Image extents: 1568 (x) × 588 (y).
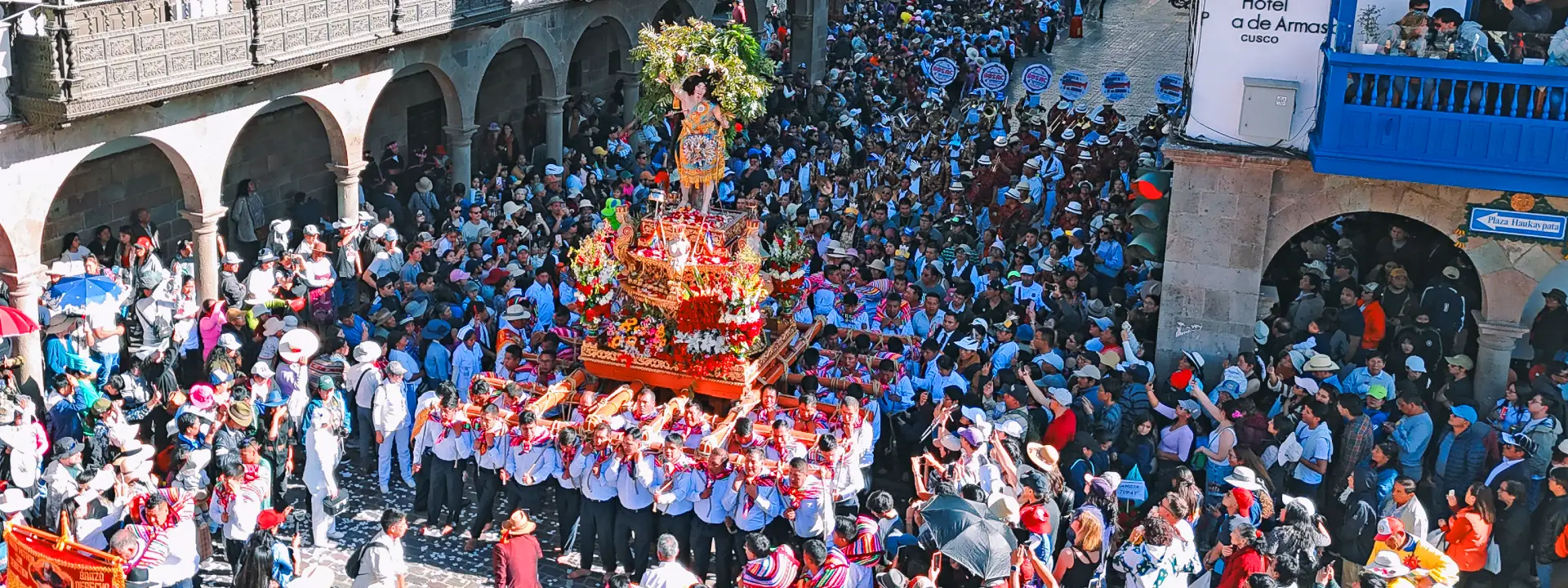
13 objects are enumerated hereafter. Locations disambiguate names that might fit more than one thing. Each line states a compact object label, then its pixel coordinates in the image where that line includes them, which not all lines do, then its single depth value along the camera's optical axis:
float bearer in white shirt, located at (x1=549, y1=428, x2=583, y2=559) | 13.14
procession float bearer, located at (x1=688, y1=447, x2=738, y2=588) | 12.88
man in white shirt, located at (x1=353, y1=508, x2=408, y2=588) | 11.23
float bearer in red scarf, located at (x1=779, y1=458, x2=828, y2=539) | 12.65
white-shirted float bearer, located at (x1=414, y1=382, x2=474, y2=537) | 13.63
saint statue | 14.03
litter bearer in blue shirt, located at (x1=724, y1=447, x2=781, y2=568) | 12.74
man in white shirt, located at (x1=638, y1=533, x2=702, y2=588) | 11.16
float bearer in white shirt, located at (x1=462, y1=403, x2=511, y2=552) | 13.47
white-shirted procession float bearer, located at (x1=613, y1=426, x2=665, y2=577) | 12.88
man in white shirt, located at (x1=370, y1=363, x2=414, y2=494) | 14.42
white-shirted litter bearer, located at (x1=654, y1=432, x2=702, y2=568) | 12.88
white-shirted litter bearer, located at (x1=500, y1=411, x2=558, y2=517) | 13.28
